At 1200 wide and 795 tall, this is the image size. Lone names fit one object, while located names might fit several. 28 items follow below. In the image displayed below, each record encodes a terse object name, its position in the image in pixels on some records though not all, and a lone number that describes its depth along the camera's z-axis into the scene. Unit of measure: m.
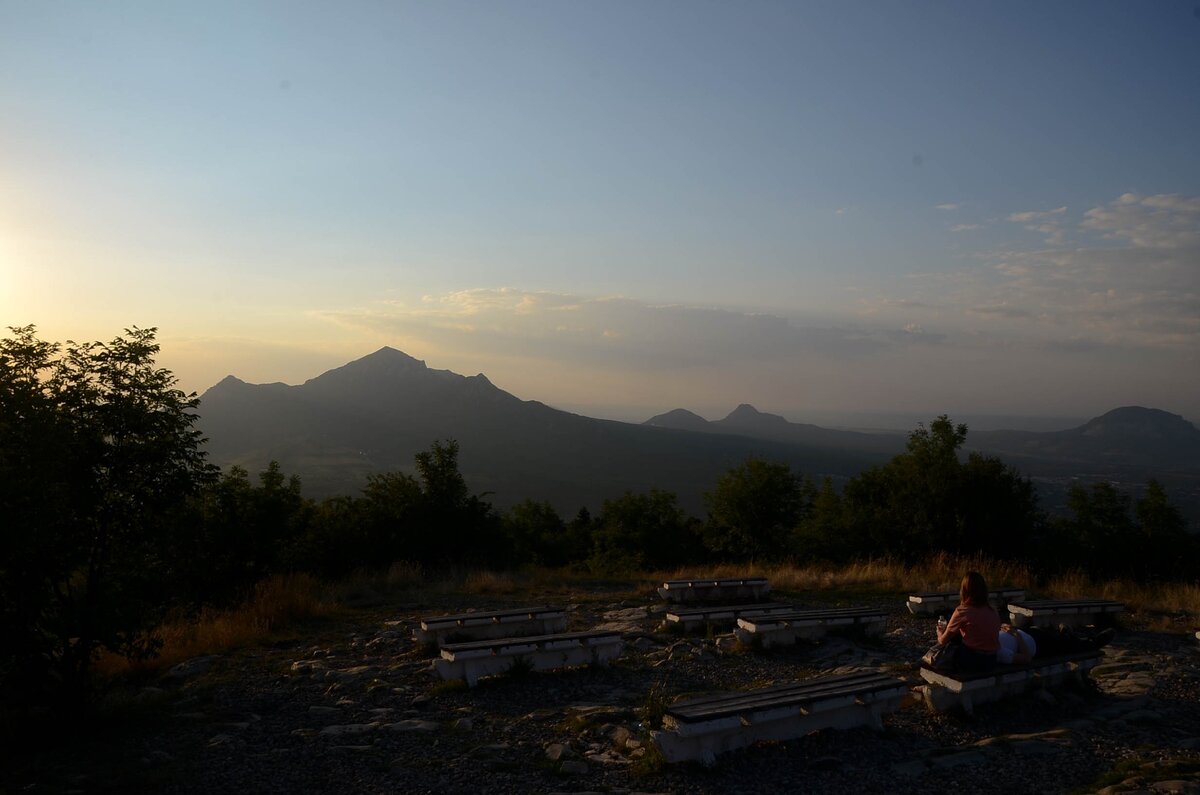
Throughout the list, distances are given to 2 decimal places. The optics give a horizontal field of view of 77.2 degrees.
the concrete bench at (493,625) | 10.01
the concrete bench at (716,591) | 13.40
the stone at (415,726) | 7.04
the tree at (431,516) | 23.25
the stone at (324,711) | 7.66
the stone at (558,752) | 6.24
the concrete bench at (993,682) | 7.04
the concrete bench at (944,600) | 11.87
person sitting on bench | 7.39
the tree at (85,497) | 6.93
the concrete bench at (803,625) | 9.80
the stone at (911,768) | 5.88
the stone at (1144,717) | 6.80
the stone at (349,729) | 7.00
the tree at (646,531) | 40.78
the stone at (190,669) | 9.14
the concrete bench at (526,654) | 8.42
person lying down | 7.51
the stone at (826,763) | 6.03
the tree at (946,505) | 25.05
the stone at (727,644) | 9.81
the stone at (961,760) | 5.98
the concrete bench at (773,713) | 5.93
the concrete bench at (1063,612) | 10.37
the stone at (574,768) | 5.95
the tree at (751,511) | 37.69
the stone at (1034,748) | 6.12
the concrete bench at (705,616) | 11.00
